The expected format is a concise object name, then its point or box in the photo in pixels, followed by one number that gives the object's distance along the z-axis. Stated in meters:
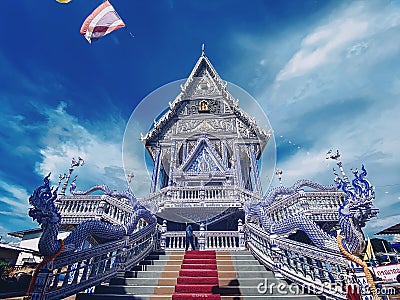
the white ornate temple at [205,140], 14.12
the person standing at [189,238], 7.66
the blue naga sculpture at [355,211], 3.35
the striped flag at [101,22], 6.61
